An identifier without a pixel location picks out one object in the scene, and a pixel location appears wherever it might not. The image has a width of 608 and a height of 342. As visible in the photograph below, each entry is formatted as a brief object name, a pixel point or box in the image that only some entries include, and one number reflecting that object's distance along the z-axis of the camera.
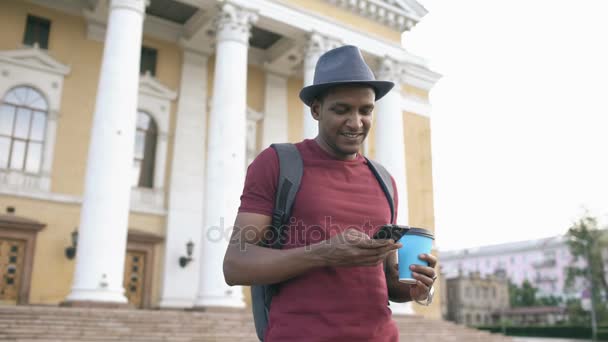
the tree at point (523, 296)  87.94
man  1.99
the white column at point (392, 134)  20.33
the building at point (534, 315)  76.31
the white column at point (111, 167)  13.53
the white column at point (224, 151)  15.48
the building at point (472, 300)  80.94
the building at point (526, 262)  100.50
